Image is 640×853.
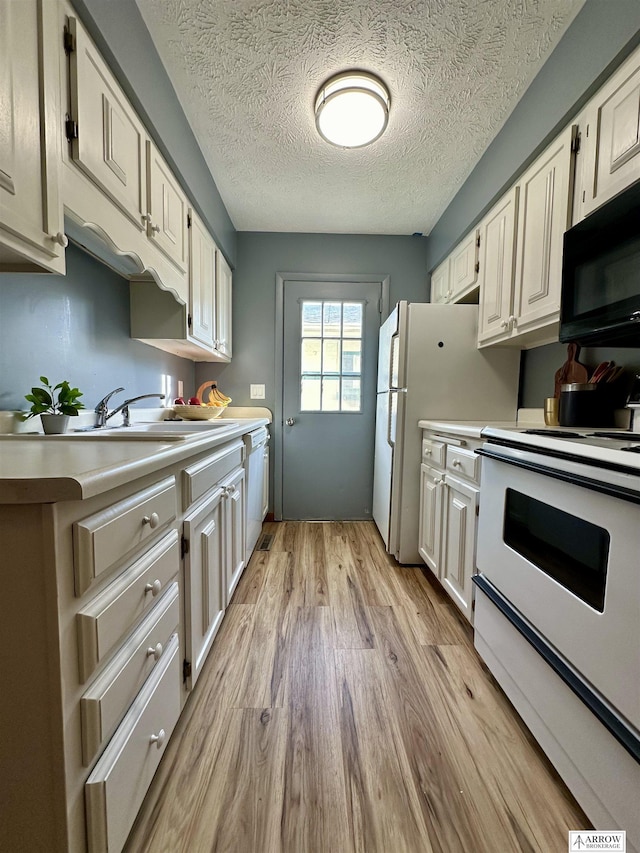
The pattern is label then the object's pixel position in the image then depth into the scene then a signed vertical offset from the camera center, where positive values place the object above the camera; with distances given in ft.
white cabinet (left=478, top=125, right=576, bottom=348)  4.85 +2.40
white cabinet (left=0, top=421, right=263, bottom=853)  1.82 -1.52
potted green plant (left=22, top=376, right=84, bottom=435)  3.83 -0.09
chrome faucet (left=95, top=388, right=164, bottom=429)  5.03 -0.17
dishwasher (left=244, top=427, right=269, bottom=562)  7.07 -1.64
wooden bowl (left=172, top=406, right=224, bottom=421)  7.77 -0.23
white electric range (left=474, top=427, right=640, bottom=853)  2.45 -1.62
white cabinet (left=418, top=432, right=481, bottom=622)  5.21 -1.71
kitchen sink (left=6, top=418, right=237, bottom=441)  3.57 -0.42
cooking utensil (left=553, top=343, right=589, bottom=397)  5.43 +0.57
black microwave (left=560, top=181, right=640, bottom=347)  3.44 +1.39
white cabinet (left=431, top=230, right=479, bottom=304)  7.47 +3.02
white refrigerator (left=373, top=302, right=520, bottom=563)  7.38 +0.47
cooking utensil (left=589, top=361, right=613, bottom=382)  4.93 +0.53
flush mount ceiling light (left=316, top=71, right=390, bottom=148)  5.20 +4.41
